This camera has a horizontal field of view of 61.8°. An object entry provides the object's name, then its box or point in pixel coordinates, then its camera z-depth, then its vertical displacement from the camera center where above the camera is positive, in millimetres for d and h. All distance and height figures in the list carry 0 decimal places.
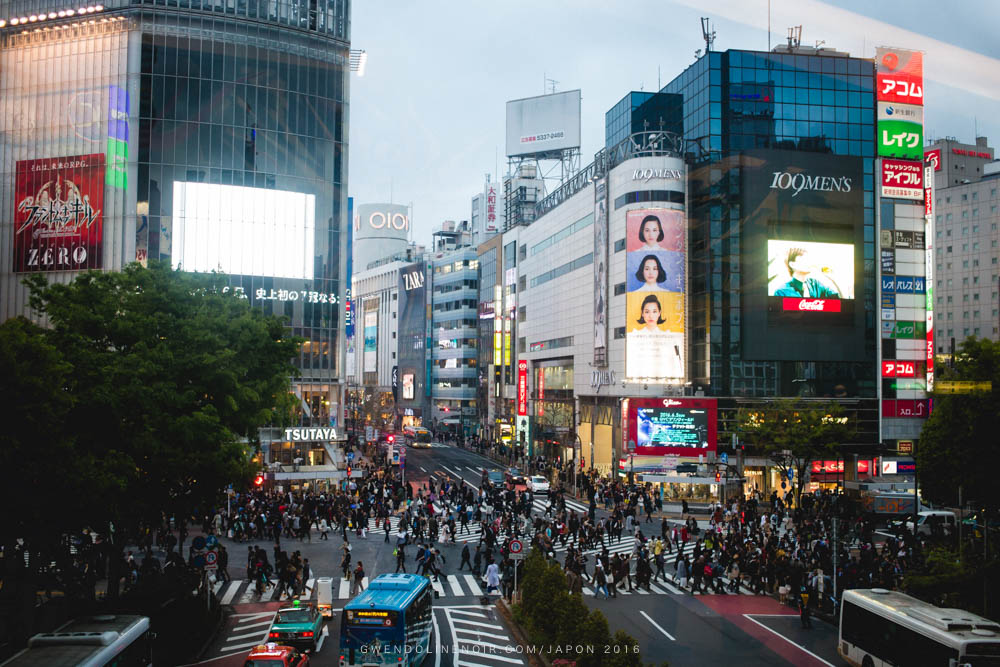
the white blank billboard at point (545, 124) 94688 +27462
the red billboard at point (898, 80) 66125 +22771
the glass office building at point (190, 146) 59375 +15356
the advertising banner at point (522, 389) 89875 -2859
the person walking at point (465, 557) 34000 -7964
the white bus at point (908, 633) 17469 -6038
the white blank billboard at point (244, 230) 59469 +9328
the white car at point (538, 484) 56562 -8265
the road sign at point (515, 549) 27016 -6025
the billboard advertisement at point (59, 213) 60156 +10453
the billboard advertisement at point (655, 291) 61750 +5446
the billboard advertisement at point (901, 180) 64688 +14567
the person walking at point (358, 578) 28812 -7498
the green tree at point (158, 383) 22000 -720
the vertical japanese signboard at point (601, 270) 66938 +7588
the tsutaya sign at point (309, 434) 55969 -5039
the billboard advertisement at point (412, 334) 137250 +4669
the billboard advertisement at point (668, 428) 59438 -4508
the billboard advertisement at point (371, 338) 176000 +4762
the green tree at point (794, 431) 54281 -4352
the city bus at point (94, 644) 15281 -5552
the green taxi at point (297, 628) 22000 -7081
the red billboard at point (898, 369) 64625 -87
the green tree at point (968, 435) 22906 -1885
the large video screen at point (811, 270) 61875 +7245
